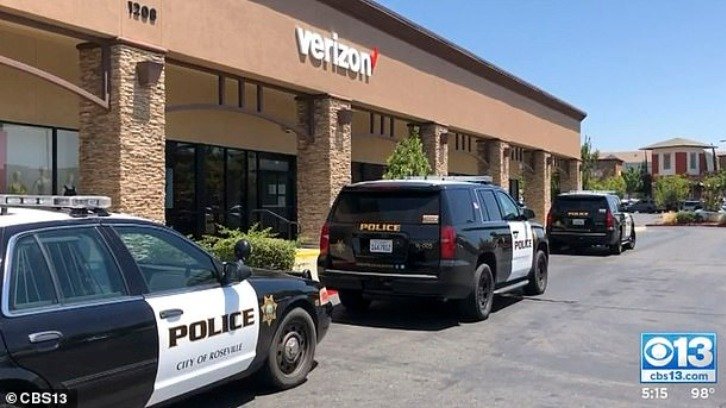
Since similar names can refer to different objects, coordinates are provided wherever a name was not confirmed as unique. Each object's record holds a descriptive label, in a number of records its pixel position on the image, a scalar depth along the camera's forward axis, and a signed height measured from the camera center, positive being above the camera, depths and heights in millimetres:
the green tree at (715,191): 58431 +1511
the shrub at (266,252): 11773 -711
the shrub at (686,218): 46125 -647
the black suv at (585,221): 20250 -367
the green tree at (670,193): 80562 +1705
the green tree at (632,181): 95125 +3631
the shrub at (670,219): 46531 -746
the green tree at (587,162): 61441 +4447
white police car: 3836 -636
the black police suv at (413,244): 8906 -453
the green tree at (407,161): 19109 +1270
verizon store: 12008 +2562
